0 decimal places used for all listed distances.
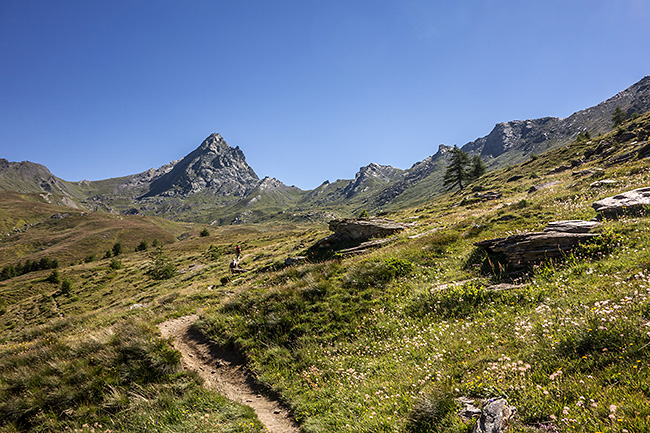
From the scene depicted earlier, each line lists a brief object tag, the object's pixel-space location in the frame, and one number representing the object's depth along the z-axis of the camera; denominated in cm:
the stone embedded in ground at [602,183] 1877
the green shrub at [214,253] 5279
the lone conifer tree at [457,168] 7281
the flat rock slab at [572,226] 1070
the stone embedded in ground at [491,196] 3856
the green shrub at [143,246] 10796
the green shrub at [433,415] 501
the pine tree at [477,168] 8410
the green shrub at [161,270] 4488
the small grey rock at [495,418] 422
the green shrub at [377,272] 1248
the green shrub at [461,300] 845
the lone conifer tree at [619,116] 9900
